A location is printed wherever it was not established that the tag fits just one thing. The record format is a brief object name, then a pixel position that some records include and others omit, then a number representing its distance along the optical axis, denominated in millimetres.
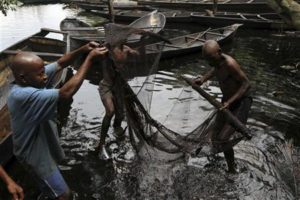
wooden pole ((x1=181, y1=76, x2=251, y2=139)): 4296
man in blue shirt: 2860
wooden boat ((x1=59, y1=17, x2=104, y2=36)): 11809
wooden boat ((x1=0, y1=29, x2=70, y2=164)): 5138
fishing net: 4674
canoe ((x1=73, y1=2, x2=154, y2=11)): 19680
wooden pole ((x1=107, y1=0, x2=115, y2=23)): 14732
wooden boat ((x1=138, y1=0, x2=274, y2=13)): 17255
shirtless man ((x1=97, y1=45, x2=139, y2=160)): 4548
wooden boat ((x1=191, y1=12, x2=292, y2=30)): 14572
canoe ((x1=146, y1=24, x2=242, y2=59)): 11040
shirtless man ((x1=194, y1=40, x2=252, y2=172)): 4477
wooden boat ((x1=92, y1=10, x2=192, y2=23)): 16954
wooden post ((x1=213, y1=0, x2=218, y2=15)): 16689
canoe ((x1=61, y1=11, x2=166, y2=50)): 10664
